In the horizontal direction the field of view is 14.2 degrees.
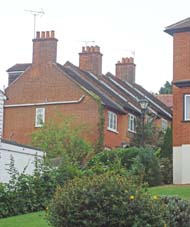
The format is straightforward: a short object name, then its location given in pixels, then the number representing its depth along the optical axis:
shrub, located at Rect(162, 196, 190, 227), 17.14
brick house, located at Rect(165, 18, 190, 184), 38.88
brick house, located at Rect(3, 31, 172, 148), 54.69
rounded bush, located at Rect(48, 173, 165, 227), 15.41
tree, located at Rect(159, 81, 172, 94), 111.57
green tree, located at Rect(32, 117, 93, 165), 49.84
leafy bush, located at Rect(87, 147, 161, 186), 35.06
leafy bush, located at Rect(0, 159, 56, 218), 26.23
